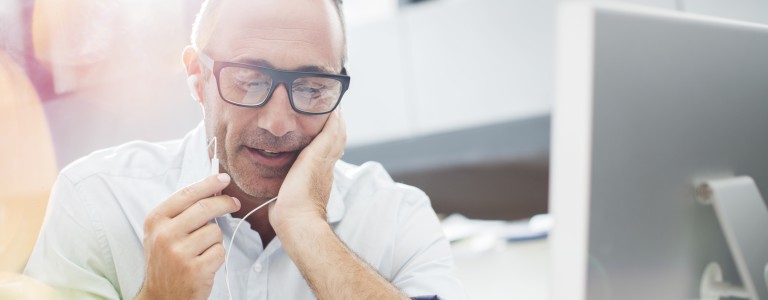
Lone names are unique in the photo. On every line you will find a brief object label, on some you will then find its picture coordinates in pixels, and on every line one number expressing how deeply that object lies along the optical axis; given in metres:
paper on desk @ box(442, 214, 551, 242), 1.94
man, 0.98
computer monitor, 0.55
